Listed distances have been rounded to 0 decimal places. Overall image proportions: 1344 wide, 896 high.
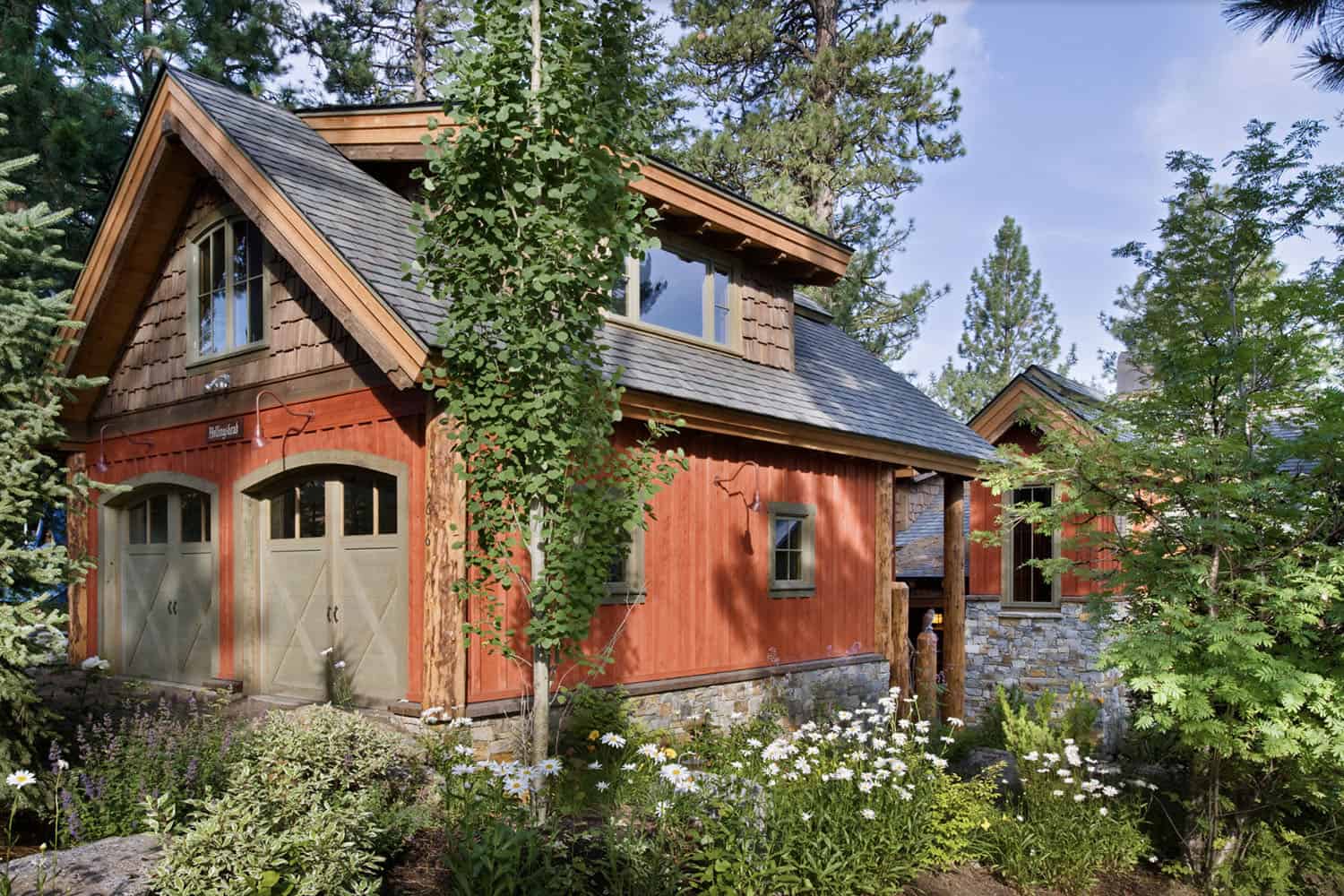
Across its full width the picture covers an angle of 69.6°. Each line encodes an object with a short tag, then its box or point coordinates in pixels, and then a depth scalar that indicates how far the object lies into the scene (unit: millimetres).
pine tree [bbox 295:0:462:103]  22922
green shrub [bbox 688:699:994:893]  4922
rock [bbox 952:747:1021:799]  8125
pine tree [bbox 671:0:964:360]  21969
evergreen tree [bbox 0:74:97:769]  5926
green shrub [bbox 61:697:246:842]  5496
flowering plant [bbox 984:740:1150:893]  6090
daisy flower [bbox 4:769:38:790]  4078
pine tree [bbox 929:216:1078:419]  34094
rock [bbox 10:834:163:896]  4125
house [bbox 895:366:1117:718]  13930
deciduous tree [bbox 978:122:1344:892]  5914
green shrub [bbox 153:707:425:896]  3918
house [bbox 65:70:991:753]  7766
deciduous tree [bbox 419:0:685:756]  5445
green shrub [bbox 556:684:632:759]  7637
